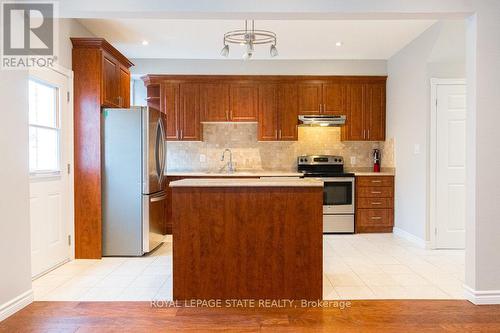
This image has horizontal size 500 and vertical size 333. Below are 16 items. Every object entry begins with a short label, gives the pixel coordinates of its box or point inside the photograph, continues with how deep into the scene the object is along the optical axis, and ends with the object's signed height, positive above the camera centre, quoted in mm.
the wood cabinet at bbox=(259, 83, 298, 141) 6238 +723
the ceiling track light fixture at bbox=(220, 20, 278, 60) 3764 +1044
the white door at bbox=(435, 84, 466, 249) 4973 -80
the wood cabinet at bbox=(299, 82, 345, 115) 6270 +967
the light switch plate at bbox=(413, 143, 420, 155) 5176 +139
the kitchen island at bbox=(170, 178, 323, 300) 3092 -614
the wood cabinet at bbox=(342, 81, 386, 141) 6297 +728
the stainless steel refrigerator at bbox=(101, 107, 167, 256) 4617 -219
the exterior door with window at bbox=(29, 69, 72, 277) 3836 -90
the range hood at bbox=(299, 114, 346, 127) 6195 +597
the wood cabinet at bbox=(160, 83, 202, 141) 6195 +776
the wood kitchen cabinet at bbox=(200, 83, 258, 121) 6207 +883
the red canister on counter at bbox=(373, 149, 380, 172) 6393 -24
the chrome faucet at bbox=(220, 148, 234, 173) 6422 -71
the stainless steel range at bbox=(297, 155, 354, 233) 5980 -605
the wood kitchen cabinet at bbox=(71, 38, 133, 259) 4500 +139
